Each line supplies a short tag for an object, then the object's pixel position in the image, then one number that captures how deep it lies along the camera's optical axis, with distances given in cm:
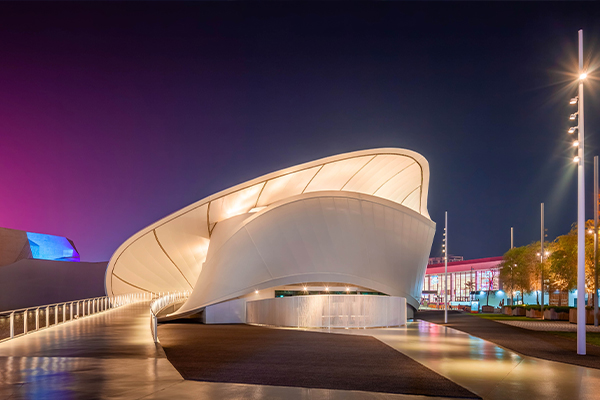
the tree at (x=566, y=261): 3142
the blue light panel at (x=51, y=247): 7186
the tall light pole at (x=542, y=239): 3300
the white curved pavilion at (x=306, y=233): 2667
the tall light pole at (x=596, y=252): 2362
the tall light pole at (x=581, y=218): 1199
